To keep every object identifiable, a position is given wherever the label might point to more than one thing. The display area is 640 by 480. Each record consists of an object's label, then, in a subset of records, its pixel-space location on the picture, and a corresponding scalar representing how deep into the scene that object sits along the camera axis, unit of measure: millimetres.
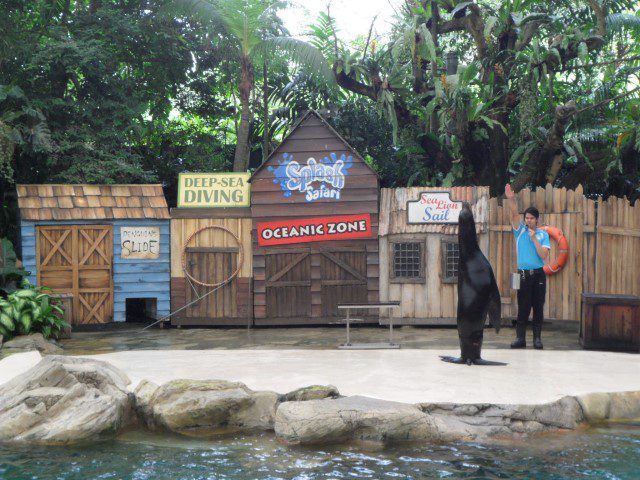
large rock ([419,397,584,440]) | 6453
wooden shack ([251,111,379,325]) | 12398
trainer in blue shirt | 9406
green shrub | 10227
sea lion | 8453
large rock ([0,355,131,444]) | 6586
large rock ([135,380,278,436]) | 6836
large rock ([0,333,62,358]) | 9656
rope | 12523
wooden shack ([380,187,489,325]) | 12094
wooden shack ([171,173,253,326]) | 12555
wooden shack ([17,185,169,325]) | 12328
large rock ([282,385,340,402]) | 6910
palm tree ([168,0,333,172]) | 15484
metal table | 9547
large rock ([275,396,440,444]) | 6371
